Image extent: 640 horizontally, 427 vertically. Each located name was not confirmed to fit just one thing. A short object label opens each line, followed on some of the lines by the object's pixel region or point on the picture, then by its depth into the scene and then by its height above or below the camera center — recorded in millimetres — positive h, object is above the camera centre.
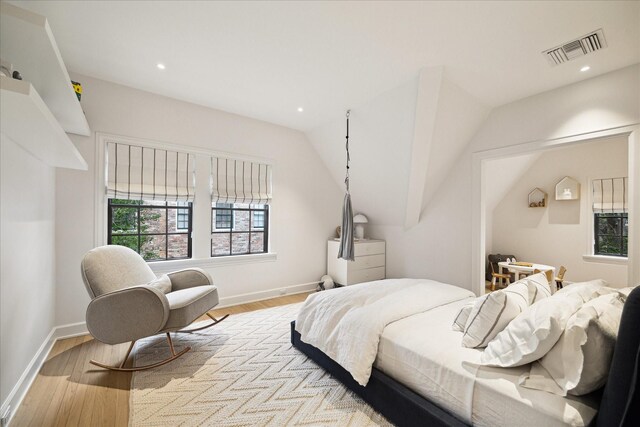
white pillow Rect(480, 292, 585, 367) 1153 -528
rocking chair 2031 -739
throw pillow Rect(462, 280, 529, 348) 1453 -553
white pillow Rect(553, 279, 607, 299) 1500 -421
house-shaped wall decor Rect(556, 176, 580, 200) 4449 +466
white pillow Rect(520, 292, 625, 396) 1042 -558
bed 916 -768
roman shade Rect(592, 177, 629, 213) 4039 +344
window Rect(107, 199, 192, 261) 3131 -192
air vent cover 2098 +1390
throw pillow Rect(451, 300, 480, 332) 1667 -649
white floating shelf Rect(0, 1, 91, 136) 1354 +923
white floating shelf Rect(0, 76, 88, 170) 1128 +475
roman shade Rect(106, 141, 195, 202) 3016 +462
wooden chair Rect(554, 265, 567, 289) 3756 -844
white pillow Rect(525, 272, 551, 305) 1680 -468
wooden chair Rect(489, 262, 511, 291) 4250 -990
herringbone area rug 1660 -1273
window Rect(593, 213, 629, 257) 4109 -259
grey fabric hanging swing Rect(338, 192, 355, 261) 3776 -268
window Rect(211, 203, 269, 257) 3776 -235
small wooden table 3890 -771
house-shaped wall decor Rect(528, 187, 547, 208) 4816 +328
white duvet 1710 -728
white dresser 4363 -833
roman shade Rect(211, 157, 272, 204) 3699 +456
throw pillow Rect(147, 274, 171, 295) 2572 -700
